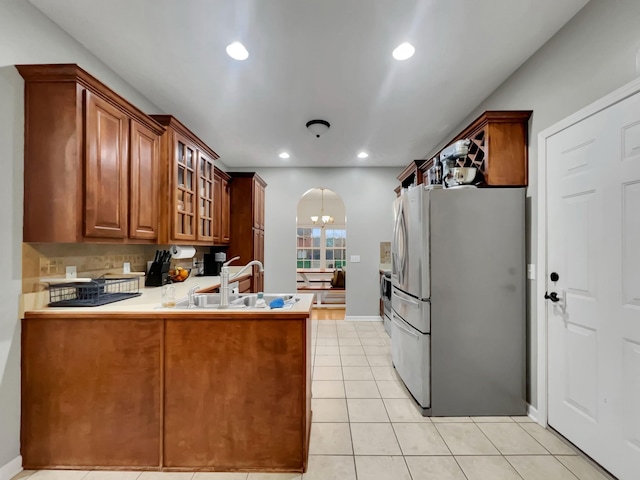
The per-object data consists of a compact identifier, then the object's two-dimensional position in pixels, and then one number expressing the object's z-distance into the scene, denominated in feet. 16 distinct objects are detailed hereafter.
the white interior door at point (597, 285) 4.97
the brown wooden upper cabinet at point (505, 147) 7.51
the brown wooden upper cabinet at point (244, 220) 14.93
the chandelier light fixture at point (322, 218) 26.35
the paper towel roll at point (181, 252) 10.56
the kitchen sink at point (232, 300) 6.11
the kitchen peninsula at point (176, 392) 5.58
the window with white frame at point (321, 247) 28.22
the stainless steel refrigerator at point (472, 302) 7.44
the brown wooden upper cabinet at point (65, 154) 5.49
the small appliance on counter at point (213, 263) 13.85
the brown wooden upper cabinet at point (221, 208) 13.16
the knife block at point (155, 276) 9.29
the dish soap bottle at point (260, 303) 5.96
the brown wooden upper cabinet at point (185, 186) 8.73
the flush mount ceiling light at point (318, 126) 10.78
